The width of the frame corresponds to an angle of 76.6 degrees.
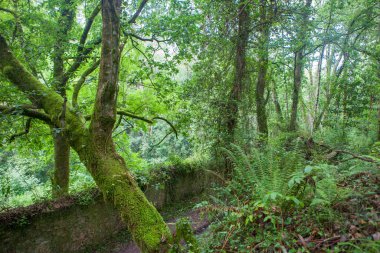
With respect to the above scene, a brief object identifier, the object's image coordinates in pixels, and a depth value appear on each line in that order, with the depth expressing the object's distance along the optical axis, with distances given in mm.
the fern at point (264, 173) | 2926
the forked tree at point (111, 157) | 3228
